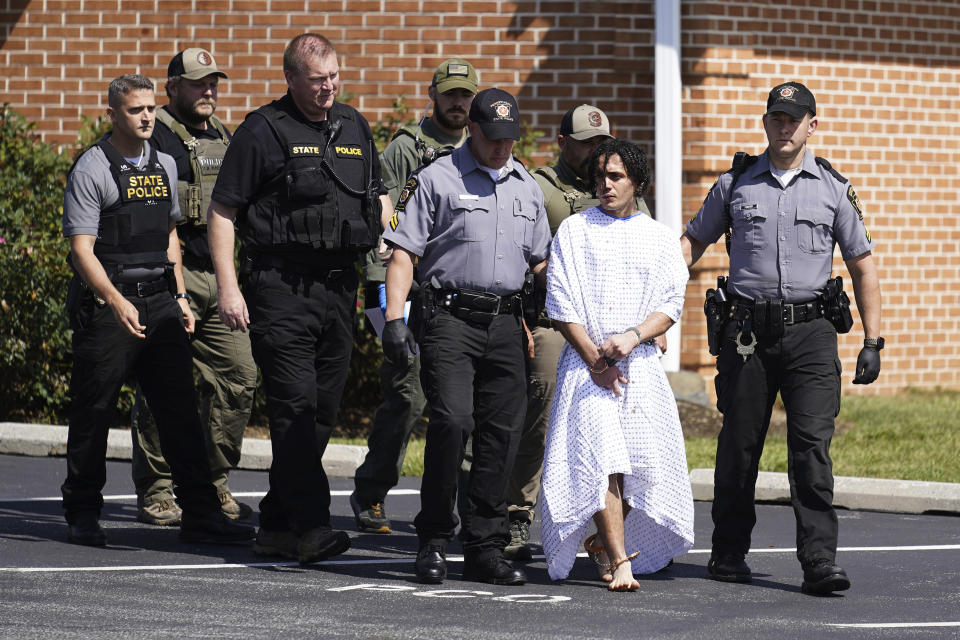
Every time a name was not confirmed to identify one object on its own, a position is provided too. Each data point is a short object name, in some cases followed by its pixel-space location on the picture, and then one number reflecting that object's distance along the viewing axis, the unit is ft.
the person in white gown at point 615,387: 45.37
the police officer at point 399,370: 53.67
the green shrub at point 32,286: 76.89
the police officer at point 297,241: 46.70
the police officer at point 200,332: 54.65
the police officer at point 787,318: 46.03
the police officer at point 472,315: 45.09
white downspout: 83.51
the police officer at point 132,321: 49.70
